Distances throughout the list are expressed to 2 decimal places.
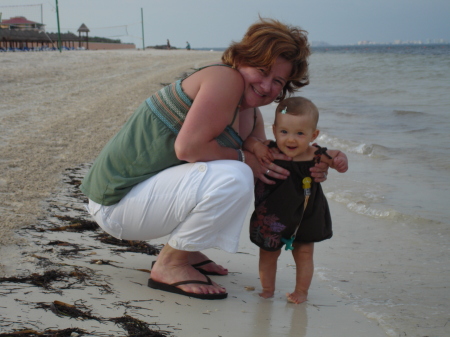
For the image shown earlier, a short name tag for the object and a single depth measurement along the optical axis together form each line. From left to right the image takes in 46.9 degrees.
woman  2.22
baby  2.33
